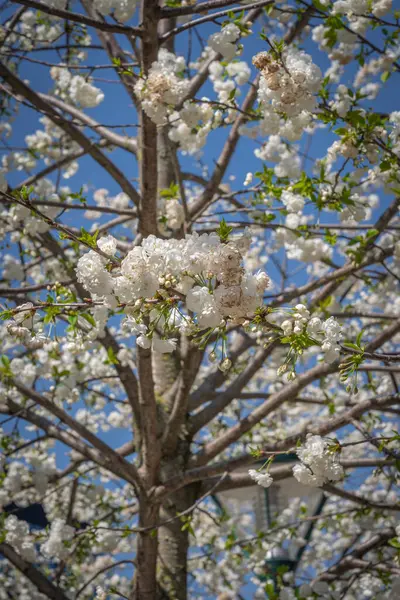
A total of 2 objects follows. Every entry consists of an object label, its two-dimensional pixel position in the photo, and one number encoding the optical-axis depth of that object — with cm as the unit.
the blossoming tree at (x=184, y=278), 138
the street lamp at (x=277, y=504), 419
